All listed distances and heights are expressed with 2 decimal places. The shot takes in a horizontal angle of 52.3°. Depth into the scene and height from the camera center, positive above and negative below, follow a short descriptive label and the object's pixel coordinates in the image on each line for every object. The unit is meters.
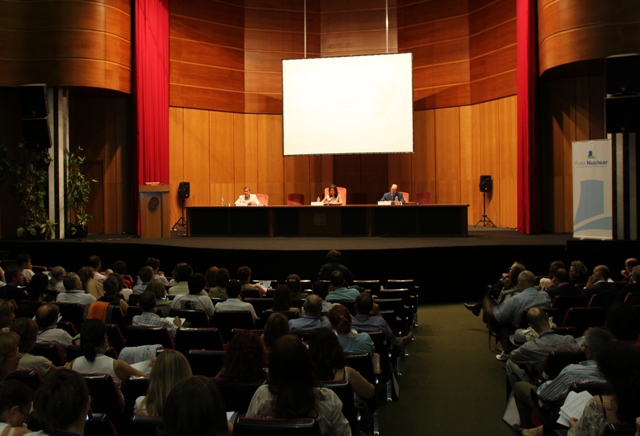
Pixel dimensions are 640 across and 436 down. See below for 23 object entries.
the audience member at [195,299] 5.39 -0.76
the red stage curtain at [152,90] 12.85 +2.40
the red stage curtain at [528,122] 11.83 +1.52
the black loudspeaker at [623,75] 9.03 +1.80
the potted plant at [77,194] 12.02 +0.28
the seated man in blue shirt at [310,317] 4.51 -0.78
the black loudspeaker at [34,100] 11.04 +1.85
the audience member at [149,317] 4.66 -0.78
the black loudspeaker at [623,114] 8.98 +1.25
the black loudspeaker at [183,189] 13.85 +0.40
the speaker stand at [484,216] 13.73 -0.23
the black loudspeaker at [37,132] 11.01 +1.31
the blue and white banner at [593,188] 9.92 +0.25
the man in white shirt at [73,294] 5.69 -0.75
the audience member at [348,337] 4.10 -0.83
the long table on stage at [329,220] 11.23 -0.25
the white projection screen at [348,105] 13.48 +2.14
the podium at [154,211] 11.94 -0.05
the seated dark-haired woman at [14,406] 2.33 -0.72
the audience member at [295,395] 2.56 -0.75
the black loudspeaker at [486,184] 13.52 +0.44
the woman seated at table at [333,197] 11.98 +0.18
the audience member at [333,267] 7.39 -0.70
